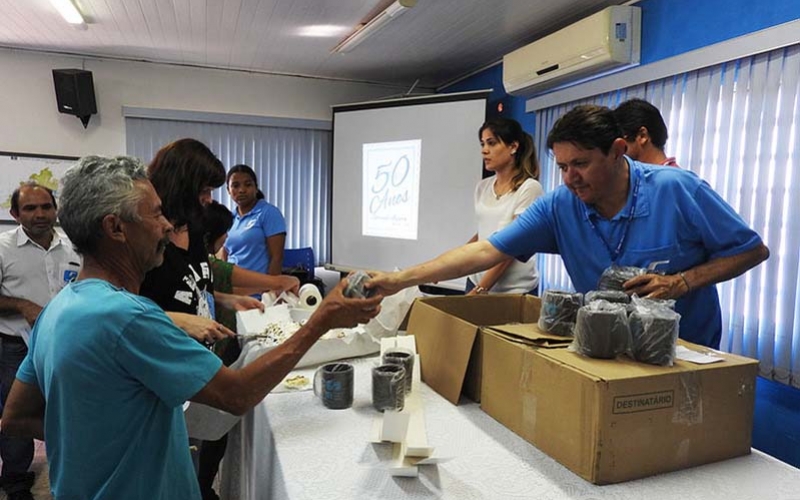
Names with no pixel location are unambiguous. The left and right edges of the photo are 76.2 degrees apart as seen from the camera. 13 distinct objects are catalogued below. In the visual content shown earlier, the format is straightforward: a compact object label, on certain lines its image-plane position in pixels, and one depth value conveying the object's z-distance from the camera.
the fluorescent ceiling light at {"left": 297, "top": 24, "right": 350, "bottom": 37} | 3.47
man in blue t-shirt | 0.89
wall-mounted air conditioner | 2.77
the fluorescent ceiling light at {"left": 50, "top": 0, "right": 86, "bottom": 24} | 2.95
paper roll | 2.03
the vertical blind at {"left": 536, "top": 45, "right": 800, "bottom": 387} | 2.08
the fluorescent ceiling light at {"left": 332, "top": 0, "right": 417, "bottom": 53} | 2.80
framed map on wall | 4.11
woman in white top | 2.24
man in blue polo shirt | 1.40
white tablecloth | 0.91
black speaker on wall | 4.02
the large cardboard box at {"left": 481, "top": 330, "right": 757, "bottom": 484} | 0.90
